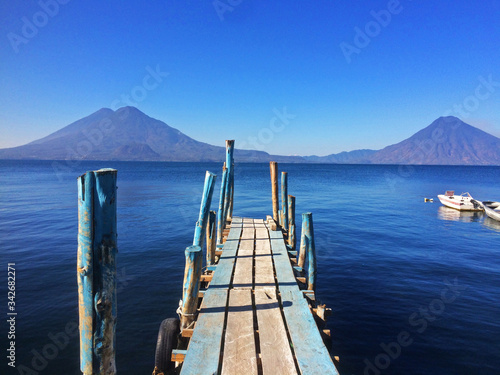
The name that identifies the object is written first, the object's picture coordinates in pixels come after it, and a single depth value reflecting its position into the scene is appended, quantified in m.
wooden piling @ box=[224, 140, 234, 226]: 13.32
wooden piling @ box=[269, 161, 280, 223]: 14.54
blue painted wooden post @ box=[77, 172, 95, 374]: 3.14
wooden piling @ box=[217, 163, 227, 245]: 11.21
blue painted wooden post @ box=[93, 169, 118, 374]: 3.24
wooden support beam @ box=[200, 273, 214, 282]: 7.57
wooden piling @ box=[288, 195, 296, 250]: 12.27
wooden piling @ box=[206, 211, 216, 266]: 9.13
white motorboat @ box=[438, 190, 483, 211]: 29.33
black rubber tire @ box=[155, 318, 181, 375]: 5.14
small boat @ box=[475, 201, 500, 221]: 24.64
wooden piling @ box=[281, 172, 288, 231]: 13.88
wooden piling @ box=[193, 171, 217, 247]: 6.86
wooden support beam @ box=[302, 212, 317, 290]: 8.34
